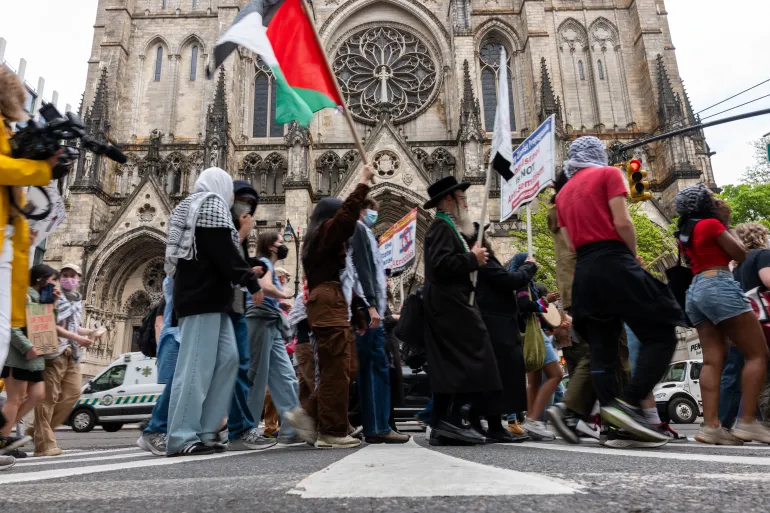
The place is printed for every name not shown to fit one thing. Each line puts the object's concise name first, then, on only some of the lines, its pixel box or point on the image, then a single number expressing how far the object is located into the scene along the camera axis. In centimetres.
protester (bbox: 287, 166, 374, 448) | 382
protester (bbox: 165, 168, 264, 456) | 338
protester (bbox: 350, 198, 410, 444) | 425
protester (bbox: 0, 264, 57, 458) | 427
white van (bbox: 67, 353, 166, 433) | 1138
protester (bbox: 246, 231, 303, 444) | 470
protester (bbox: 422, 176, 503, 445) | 377
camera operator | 232
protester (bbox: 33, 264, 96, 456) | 489
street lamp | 1737
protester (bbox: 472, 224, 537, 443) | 434
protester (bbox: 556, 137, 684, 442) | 322
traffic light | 1055
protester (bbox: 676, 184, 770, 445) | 383
